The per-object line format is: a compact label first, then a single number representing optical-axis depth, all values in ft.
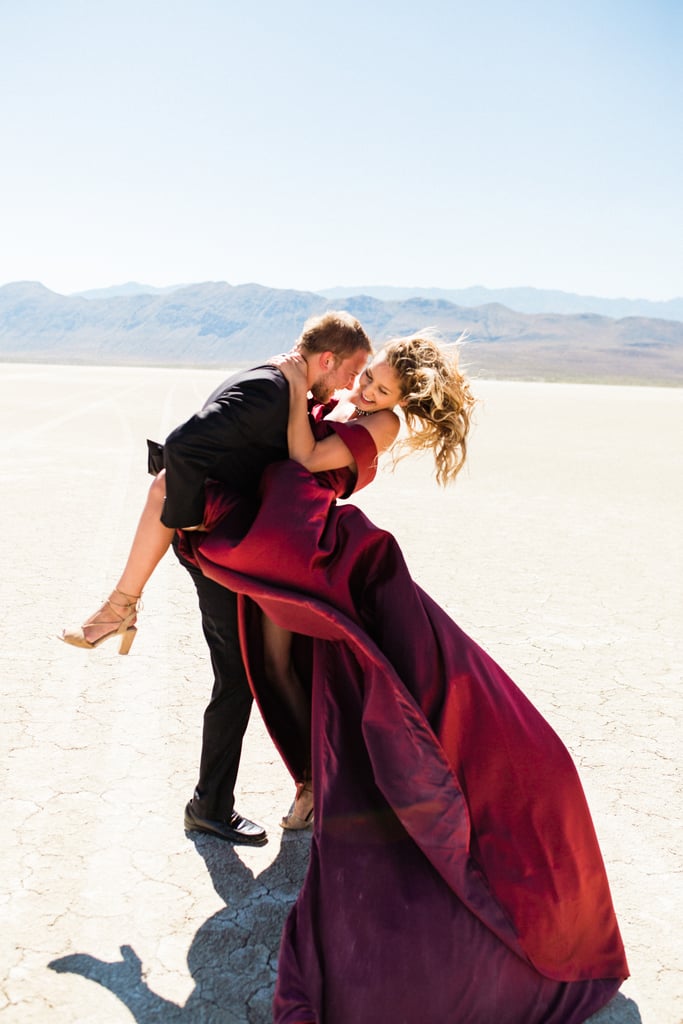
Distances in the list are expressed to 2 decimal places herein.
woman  8.87
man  8.51
